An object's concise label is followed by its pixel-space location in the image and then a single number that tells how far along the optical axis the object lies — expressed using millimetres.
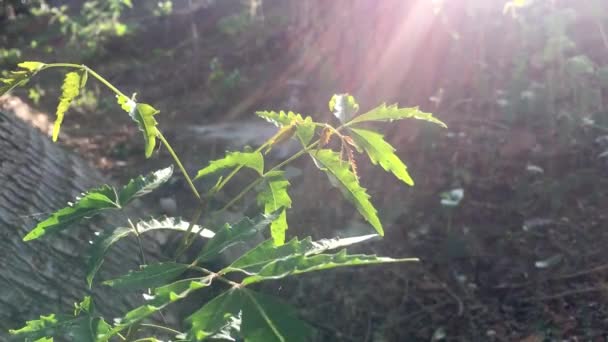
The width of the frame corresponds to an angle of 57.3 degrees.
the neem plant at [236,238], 210
